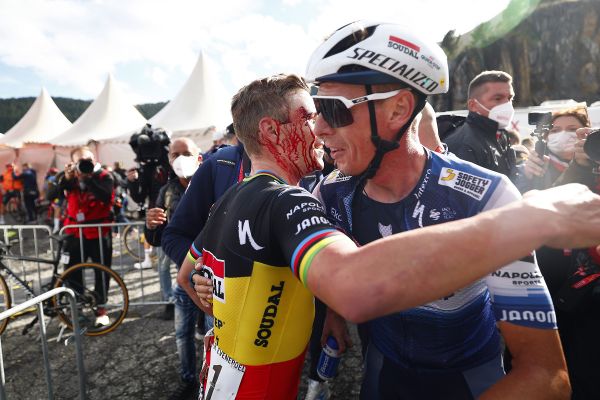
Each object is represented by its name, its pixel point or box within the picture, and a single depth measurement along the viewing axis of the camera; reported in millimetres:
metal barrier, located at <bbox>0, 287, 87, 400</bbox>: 2586
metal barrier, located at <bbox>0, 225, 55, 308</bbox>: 5871
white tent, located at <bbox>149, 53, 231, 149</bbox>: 16500
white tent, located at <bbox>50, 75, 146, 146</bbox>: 19344
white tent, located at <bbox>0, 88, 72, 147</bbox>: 22141
